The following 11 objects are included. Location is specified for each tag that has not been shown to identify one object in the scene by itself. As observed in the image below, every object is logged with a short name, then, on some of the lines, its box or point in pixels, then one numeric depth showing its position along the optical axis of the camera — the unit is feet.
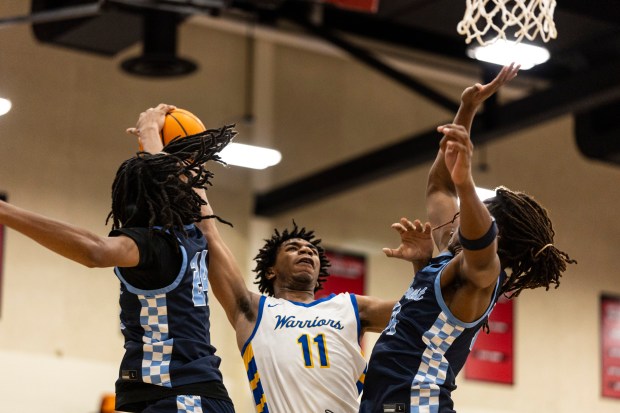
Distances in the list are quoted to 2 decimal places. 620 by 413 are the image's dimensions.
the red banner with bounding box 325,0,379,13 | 35.05
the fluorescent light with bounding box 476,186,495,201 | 45.42
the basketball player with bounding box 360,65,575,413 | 17.15
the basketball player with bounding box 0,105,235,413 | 15.75
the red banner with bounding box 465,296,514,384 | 53.93
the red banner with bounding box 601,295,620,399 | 58.13
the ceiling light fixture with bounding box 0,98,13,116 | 42.63
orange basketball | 19.01
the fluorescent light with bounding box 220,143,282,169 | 45.16
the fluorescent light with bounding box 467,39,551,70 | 34.37
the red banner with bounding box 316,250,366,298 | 51.70
